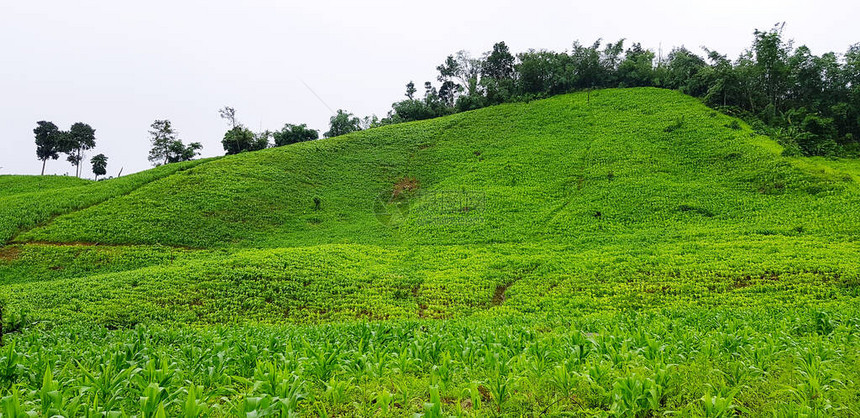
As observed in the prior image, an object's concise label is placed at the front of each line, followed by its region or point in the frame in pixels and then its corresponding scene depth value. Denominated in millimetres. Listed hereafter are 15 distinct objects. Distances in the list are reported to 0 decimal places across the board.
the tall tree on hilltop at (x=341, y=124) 80375
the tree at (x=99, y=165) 73438
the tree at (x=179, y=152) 68750
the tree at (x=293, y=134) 65250
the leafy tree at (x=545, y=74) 74438
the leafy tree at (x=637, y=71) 71562
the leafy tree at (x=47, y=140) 66375
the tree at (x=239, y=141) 62438
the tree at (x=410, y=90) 97000
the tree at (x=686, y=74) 60231
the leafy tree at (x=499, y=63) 85750
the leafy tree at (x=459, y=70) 89812
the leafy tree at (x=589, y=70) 74625
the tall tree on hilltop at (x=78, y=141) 68250
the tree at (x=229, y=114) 63325
